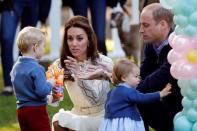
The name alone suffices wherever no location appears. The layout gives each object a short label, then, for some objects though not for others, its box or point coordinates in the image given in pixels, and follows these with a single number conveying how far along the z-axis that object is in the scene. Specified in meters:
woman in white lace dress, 10.25
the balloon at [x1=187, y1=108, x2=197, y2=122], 8.95
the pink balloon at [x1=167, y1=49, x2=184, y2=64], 9.05
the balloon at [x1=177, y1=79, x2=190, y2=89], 8.95
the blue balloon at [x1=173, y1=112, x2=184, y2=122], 9.20
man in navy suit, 9.61
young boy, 9.51
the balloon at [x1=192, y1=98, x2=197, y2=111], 8.88
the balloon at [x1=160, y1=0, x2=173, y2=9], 9.37
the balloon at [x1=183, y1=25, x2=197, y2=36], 8.81
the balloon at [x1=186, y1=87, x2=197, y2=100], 8.89
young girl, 9.21
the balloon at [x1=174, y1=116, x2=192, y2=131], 9.03
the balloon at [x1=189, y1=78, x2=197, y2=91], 8.81
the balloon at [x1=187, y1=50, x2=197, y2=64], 8.81
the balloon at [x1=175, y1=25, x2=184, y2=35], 8.99
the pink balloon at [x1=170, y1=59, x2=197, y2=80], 8.86
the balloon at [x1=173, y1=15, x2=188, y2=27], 8.87
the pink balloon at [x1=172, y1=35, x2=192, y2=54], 8.88
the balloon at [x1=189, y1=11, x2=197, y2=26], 8.72
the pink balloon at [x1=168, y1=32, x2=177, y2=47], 9.23
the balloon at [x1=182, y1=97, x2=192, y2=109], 8.98
